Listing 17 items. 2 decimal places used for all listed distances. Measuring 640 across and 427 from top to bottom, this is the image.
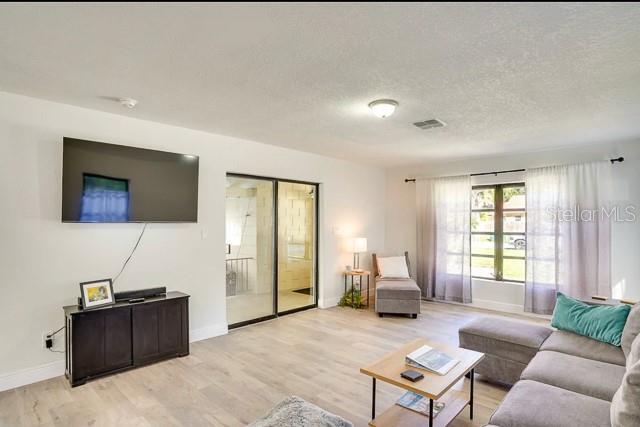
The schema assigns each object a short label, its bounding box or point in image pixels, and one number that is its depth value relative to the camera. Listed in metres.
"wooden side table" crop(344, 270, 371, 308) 5.68
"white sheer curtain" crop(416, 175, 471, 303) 5.75
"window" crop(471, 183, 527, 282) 5.41
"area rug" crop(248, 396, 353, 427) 1.64
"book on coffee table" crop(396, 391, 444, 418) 2.34
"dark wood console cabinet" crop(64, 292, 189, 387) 2.91
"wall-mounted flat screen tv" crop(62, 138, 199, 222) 3.05
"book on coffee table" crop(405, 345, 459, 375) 2.29
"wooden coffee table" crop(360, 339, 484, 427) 2.07
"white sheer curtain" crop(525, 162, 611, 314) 4.54
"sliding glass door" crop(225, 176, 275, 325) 4.51
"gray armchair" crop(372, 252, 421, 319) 4.98
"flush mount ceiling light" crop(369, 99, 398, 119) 2.96
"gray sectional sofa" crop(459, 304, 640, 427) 1.65
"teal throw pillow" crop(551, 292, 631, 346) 2.65
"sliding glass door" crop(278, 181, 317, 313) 5.15
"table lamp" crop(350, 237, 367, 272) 5.82
